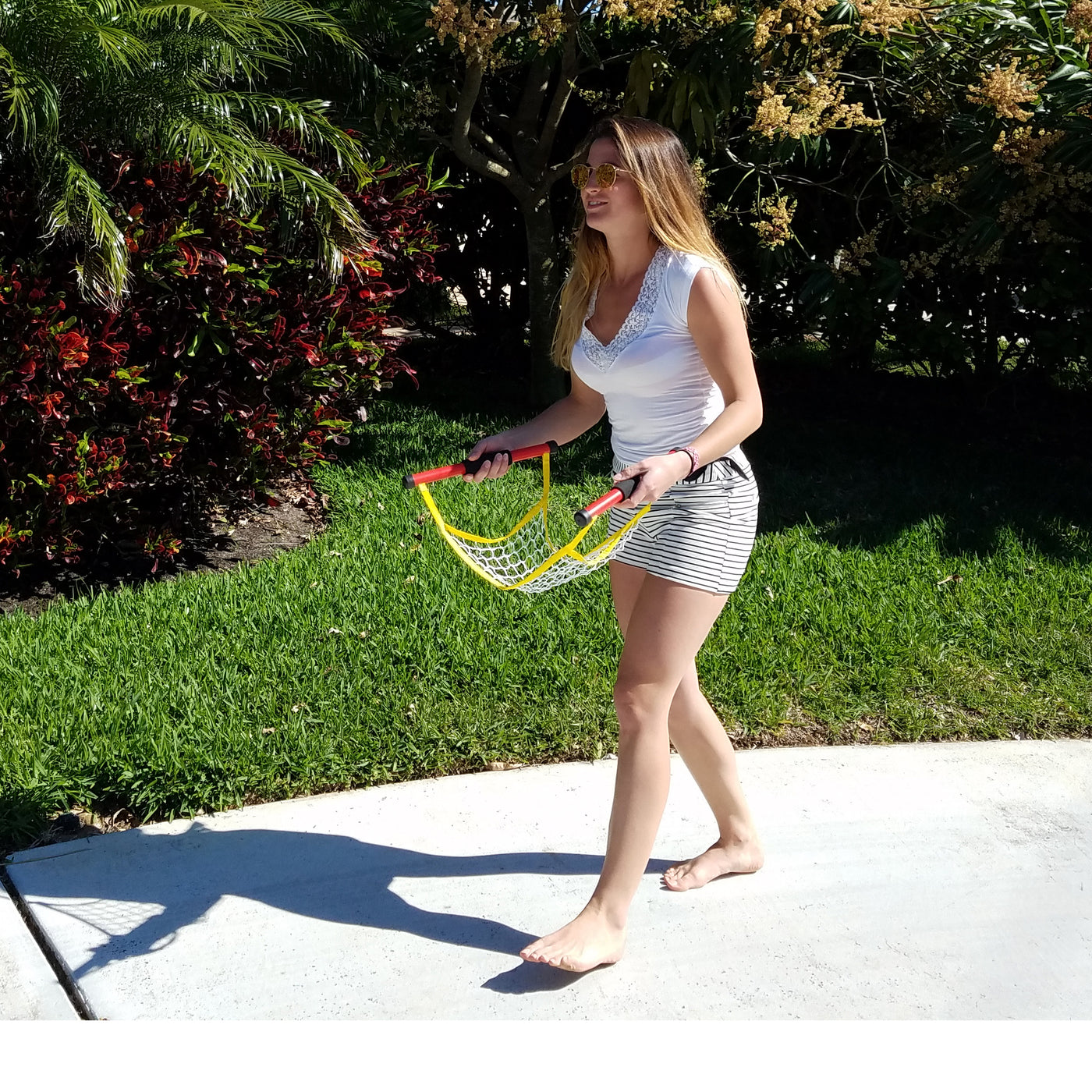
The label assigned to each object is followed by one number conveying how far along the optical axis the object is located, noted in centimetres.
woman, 267
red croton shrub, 449
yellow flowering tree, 589
